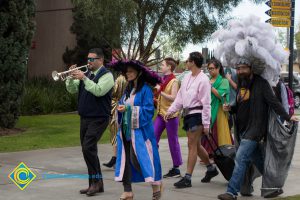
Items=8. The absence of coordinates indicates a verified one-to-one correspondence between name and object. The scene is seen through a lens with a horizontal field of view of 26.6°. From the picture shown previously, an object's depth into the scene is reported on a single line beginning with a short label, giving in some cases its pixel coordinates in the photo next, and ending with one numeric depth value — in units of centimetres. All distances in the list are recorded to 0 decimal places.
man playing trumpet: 785
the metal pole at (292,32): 1509
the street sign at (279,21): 1484
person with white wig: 746
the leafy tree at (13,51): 1512
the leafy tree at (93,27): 2391
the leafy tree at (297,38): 8403
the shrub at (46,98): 2189
